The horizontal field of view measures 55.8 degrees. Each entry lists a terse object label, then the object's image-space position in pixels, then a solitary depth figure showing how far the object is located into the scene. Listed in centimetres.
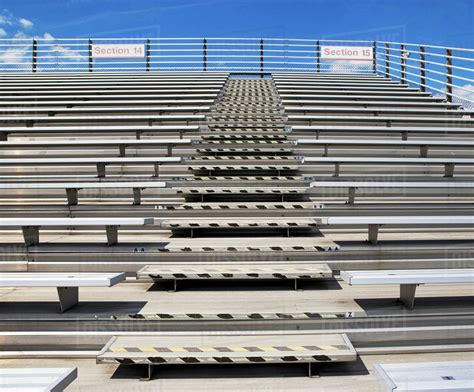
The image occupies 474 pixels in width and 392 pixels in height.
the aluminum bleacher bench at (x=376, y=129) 490
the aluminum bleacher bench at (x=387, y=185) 335
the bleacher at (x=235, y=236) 218
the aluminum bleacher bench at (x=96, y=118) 548
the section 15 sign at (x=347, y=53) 1016
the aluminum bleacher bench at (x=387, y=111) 595
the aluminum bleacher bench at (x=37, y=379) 143
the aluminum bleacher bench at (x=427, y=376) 137
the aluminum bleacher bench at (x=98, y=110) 596
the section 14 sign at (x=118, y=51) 1016
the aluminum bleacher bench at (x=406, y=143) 438
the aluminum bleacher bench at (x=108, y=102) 647
